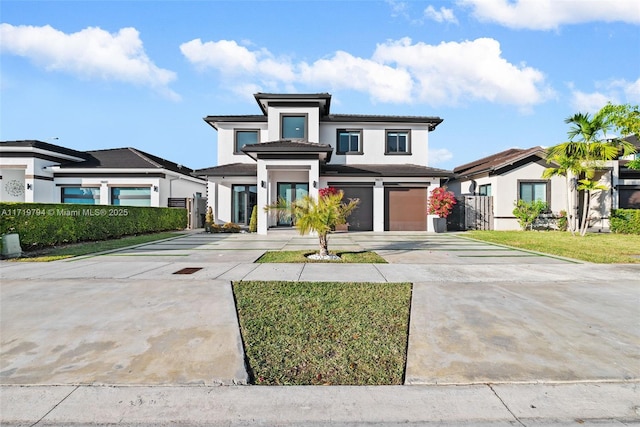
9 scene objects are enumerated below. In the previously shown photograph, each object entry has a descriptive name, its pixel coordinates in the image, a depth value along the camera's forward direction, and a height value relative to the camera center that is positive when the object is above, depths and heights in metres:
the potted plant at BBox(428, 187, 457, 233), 17.78 +0.44
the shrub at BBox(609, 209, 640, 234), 17.42 -0.43
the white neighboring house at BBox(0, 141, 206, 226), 21.98 +2.54
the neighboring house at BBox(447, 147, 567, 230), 18.86 +1.57
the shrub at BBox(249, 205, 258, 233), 17.48 -0.43
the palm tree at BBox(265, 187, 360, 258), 9.16 +0.00
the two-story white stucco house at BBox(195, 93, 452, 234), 18.81 +3.29
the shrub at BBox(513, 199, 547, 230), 18.14 +0.14
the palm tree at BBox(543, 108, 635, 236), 15.75 +3.33
